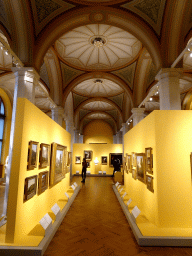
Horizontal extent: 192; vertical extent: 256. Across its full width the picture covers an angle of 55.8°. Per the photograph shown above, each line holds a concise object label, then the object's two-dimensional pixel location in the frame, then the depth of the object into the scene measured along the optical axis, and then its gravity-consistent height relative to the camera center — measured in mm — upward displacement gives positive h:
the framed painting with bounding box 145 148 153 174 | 4776 -96
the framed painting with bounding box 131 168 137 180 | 6699 -652
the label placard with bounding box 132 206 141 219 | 4634 -1451
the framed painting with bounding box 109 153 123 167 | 18500 -10
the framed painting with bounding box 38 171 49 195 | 4758 -725
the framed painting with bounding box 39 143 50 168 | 4875 +1
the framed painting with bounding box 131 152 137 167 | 6812 -148
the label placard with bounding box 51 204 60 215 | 4900 -1481
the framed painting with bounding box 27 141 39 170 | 4055 +9
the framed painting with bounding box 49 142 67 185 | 5965 -288
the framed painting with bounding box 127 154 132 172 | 8197 -316
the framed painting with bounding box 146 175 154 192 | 4723 -689
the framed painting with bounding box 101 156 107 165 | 18438 -421
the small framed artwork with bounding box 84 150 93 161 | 18314 +159
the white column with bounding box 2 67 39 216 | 6410 +2582
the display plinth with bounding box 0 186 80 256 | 3217 -1680
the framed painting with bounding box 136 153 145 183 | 5579 -316
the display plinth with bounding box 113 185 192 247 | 3754 -1668
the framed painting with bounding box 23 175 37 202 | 3865 -731
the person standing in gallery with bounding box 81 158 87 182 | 12516 -756
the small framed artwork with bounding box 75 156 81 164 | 18141 -448
